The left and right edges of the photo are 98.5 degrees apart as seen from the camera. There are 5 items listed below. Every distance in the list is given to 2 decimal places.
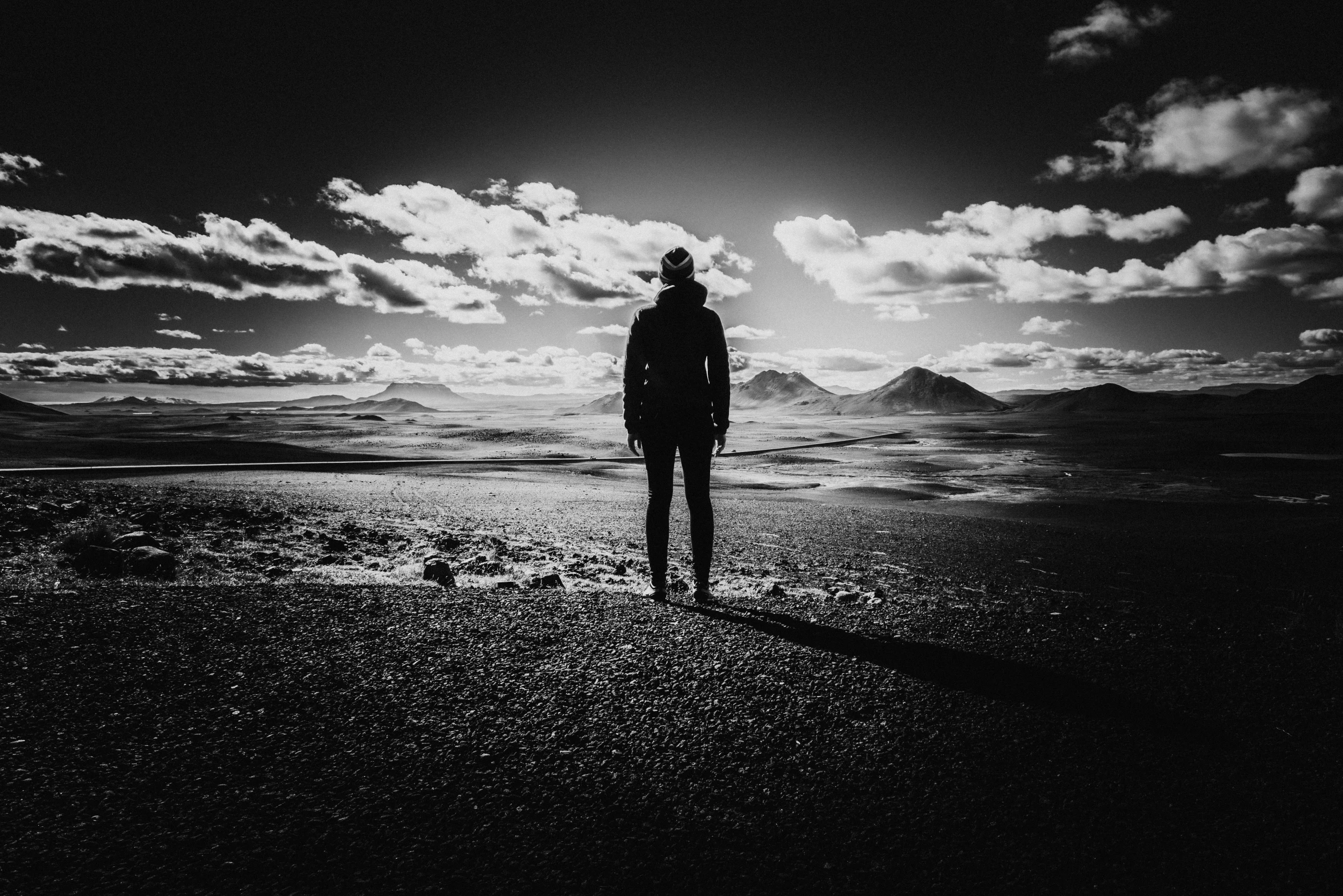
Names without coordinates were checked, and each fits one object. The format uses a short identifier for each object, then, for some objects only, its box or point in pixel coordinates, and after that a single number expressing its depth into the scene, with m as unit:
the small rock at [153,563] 3.51
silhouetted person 3.68
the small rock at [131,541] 3.88
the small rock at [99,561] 3.46
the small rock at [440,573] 3.78
